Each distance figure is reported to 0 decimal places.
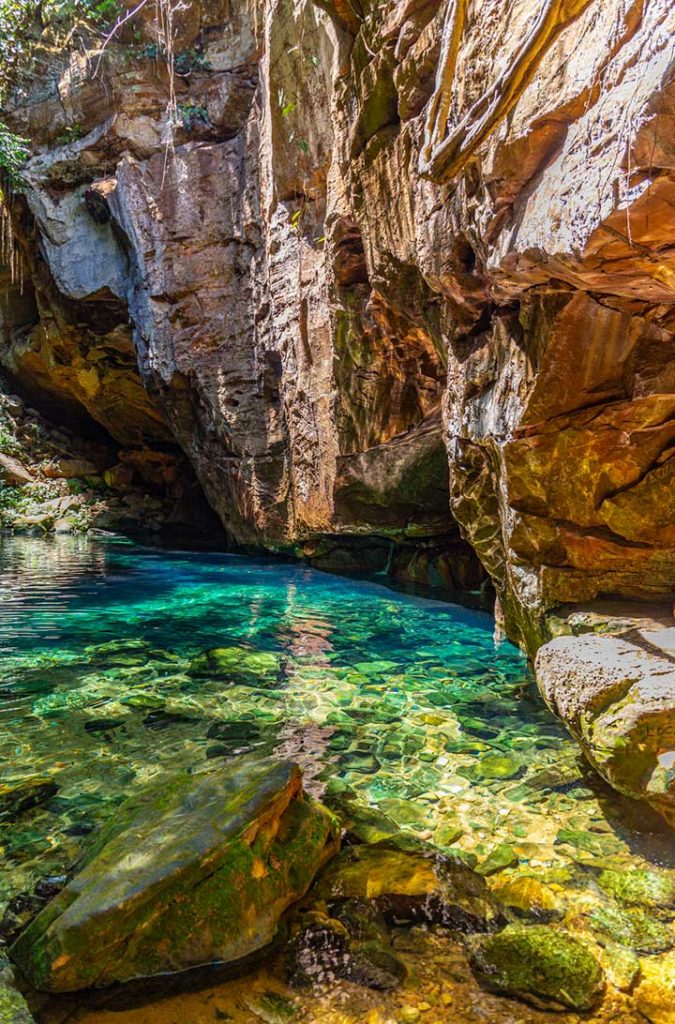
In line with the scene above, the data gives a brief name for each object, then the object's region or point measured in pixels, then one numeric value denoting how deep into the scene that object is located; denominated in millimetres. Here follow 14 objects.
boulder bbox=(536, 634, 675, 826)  2604
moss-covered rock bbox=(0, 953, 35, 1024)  1671
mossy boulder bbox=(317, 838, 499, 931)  2195
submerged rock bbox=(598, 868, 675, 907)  2262
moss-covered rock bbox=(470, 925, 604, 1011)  1833
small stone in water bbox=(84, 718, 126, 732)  3898
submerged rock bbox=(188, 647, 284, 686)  5012
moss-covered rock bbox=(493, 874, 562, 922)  2219
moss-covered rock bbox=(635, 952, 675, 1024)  1781
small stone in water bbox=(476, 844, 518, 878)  2461
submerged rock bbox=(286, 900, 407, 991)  1922
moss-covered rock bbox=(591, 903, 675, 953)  2043
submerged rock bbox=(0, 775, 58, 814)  2910
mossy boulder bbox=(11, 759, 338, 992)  1886
